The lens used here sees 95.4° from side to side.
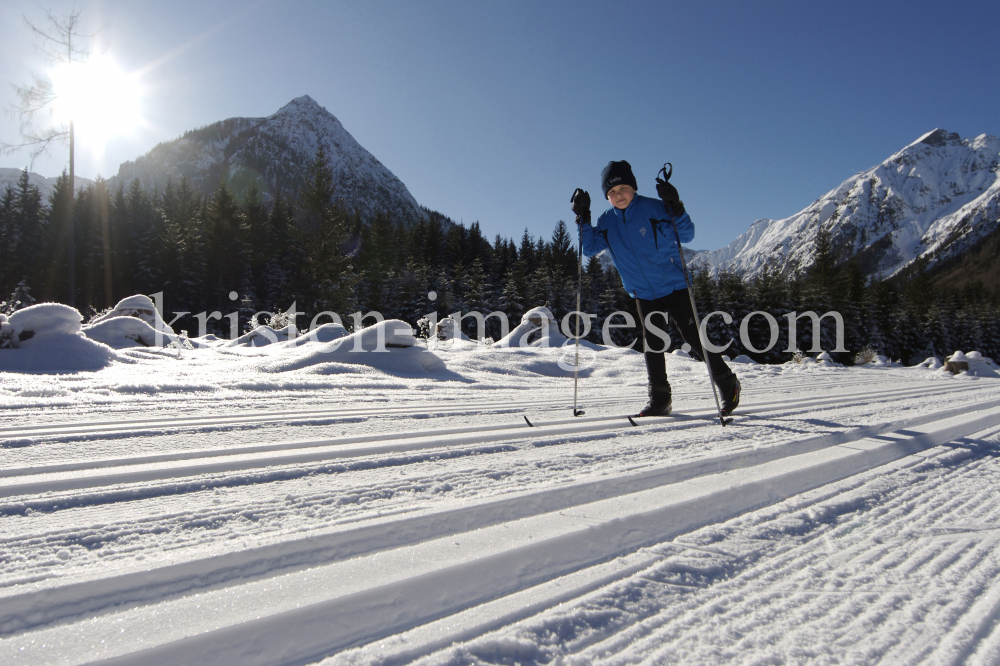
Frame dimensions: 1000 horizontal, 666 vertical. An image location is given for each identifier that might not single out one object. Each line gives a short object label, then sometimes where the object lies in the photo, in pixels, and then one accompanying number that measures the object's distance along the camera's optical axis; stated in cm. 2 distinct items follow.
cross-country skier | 294
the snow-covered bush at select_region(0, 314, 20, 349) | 440
